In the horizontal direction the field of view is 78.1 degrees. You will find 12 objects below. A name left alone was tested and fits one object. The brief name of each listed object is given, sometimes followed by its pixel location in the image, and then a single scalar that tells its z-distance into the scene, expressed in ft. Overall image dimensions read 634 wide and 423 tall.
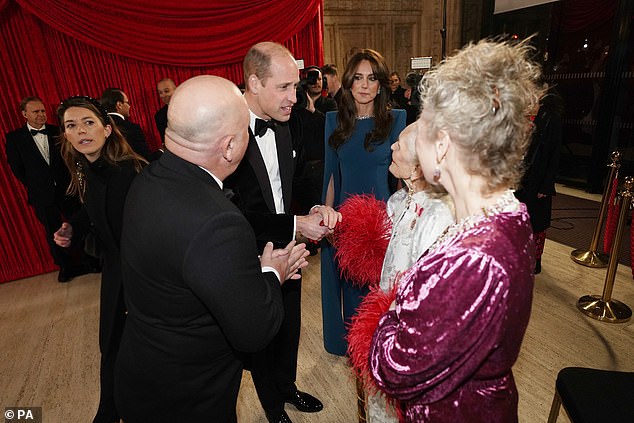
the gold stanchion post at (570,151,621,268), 13.38
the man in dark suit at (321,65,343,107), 18.33
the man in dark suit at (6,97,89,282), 13.42
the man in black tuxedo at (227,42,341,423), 6.68
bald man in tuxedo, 3.63
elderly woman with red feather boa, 4.87
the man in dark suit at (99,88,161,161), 12.87
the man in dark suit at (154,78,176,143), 15.58
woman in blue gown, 8.48
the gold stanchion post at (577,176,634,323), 10.49
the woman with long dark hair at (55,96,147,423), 6.42
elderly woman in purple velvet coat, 3.08
